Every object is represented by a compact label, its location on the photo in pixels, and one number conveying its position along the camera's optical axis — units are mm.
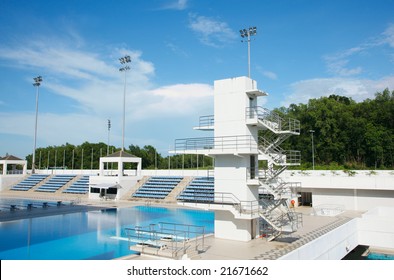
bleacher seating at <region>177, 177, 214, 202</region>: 31850
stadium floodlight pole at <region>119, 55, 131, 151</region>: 43781
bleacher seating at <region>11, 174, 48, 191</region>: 45831
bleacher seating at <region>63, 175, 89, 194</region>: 39344
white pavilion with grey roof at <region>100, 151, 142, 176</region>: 35875
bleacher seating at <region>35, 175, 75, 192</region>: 43225
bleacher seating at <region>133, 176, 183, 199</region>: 34062
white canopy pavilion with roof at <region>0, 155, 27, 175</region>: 47891
